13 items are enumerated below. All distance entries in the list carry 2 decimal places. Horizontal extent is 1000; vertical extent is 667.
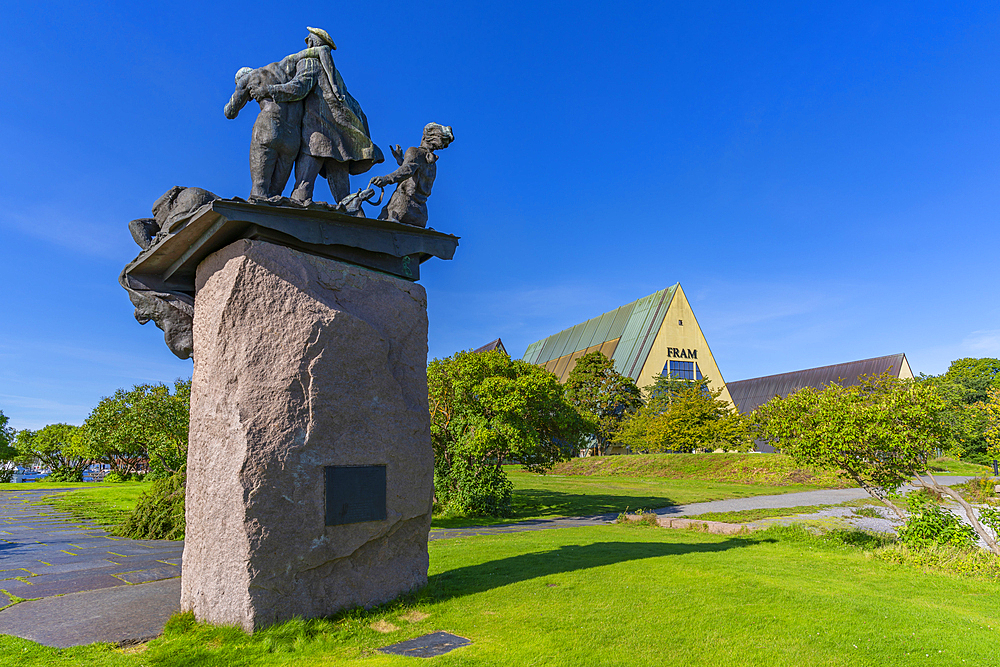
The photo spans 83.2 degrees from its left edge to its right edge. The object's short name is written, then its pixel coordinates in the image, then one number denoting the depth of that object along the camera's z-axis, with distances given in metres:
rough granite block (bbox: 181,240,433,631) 4.84
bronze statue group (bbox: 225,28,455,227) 6.14
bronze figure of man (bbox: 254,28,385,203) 6.30
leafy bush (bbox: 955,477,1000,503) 16.86
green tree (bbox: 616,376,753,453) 35.75
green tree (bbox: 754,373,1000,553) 8.82
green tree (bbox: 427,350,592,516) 15.30
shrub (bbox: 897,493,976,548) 8.28
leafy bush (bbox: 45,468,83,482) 43.42
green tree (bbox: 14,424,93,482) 42.44
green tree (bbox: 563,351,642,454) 44.22
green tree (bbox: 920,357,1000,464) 35.66
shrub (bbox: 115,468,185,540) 11.20
